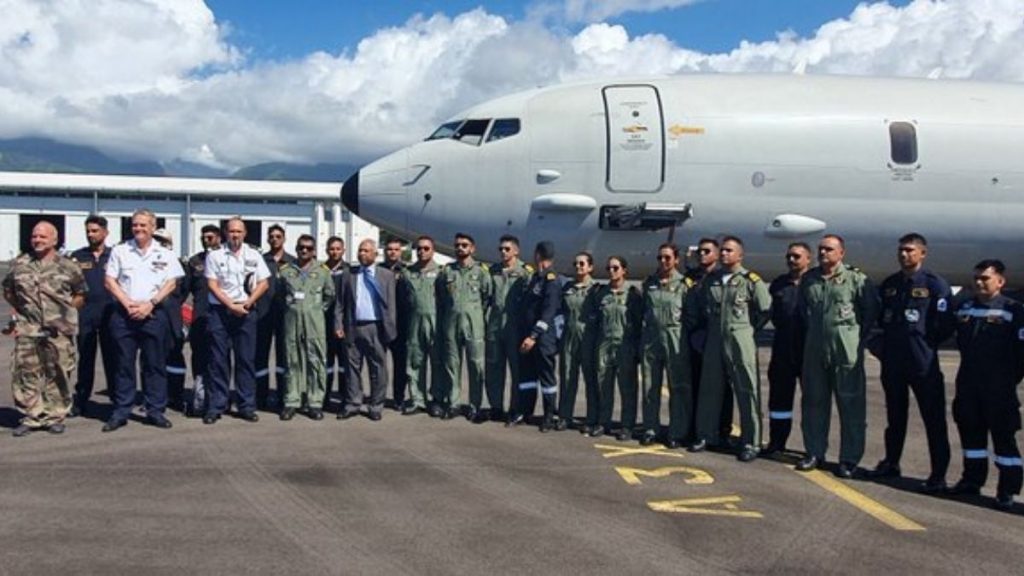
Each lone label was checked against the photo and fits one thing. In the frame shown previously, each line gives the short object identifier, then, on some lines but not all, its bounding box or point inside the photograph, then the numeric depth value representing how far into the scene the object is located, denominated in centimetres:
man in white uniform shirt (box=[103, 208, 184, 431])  779
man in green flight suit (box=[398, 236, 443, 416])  875
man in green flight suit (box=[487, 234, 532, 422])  848
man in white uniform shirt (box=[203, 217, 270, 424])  819
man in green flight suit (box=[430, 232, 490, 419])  854
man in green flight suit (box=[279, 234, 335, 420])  845
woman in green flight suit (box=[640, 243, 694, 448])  751
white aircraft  1260
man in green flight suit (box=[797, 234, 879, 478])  668
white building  4788
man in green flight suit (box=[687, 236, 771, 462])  710
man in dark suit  856
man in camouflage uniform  745
